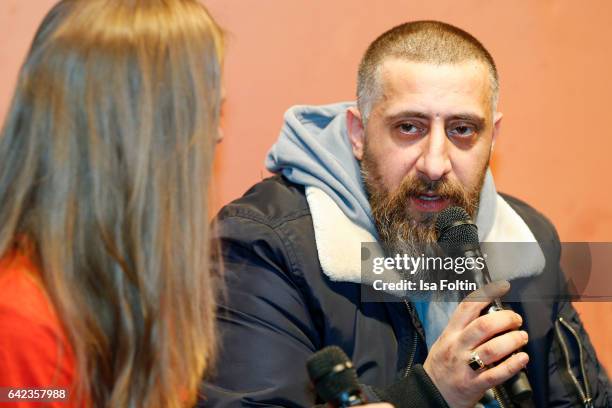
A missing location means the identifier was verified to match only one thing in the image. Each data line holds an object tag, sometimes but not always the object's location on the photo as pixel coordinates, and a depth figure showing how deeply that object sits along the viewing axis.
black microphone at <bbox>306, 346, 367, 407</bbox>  2.06
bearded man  2.35
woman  2.08
